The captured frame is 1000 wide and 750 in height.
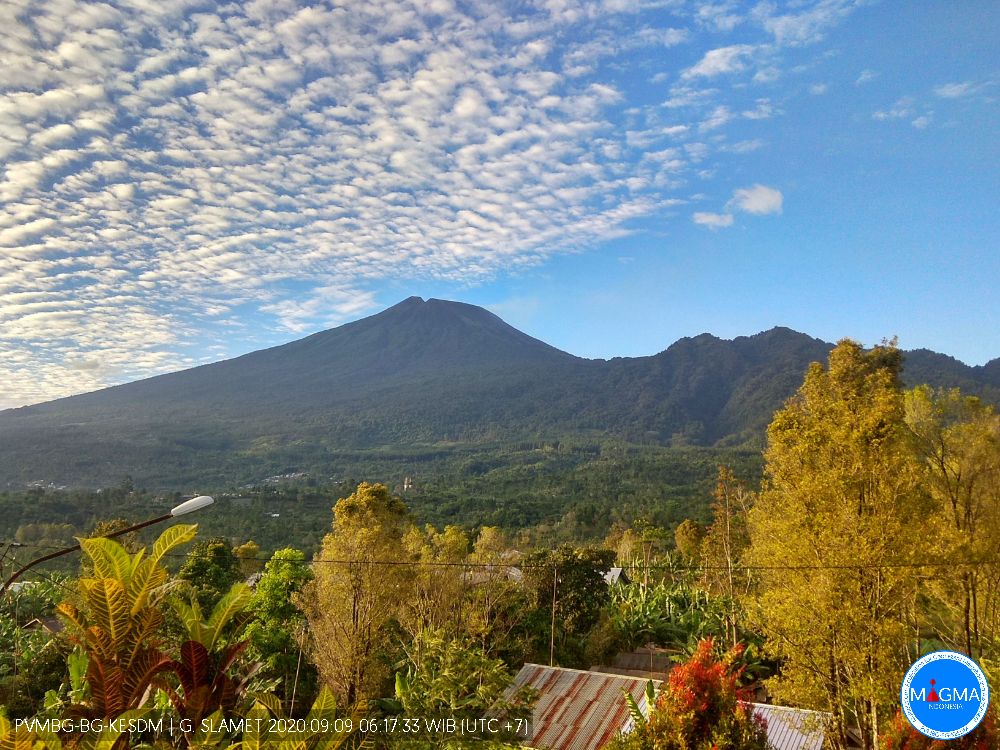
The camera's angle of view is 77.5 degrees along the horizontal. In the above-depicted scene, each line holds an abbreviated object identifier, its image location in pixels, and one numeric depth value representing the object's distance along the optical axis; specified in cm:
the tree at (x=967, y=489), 1364
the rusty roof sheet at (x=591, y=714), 1184
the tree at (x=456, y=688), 776
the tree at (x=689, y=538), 2848
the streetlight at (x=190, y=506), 664
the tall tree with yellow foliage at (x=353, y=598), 1493
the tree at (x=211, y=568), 2192
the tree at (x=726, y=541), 2039
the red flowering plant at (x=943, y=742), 830
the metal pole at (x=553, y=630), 1874
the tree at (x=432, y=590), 1791
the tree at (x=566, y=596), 2119
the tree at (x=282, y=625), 1752
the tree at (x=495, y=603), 1975
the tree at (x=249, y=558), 3022
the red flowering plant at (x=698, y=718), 761
